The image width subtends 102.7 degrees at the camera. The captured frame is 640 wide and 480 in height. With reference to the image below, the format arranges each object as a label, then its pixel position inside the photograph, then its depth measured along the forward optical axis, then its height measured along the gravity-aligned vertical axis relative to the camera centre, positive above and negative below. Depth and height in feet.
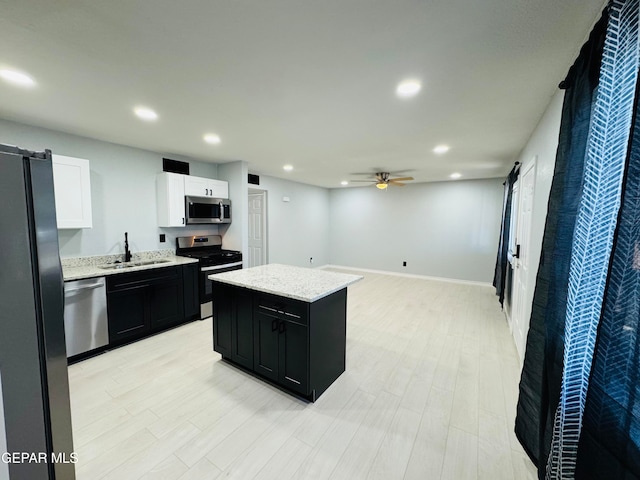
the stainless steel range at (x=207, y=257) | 12.13 -1.84
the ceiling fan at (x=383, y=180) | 15.77 +2.63
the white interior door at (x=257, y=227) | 19.34 -0.53
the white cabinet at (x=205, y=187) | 12.66 +1.68
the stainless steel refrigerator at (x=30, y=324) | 2.41 -1.09
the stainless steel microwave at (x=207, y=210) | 12.65 +0.50
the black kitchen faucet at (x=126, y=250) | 11.08 -1.40
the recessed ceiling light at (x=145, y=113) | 7.54 +3.21
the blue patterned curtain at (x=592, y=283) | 2.74 -0.76
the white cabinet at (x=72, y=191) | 8.68 +0.89
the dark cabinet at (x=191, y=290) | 11.44 -3.24
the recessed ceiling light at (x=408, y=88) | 6.00 +3.28
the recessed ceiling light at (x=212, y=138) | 9.81 +3.23
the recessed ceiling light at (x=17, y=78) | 5.69 +3.17
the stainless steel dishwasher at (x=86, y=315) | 8.28 -3.30
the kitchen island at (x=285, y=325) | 6.58 -2.96
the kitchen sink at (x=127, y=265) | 9.89 -1.93
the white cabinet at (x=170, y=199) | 11.96 +0.95
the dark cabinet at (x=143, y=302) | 9.29 -3.30
